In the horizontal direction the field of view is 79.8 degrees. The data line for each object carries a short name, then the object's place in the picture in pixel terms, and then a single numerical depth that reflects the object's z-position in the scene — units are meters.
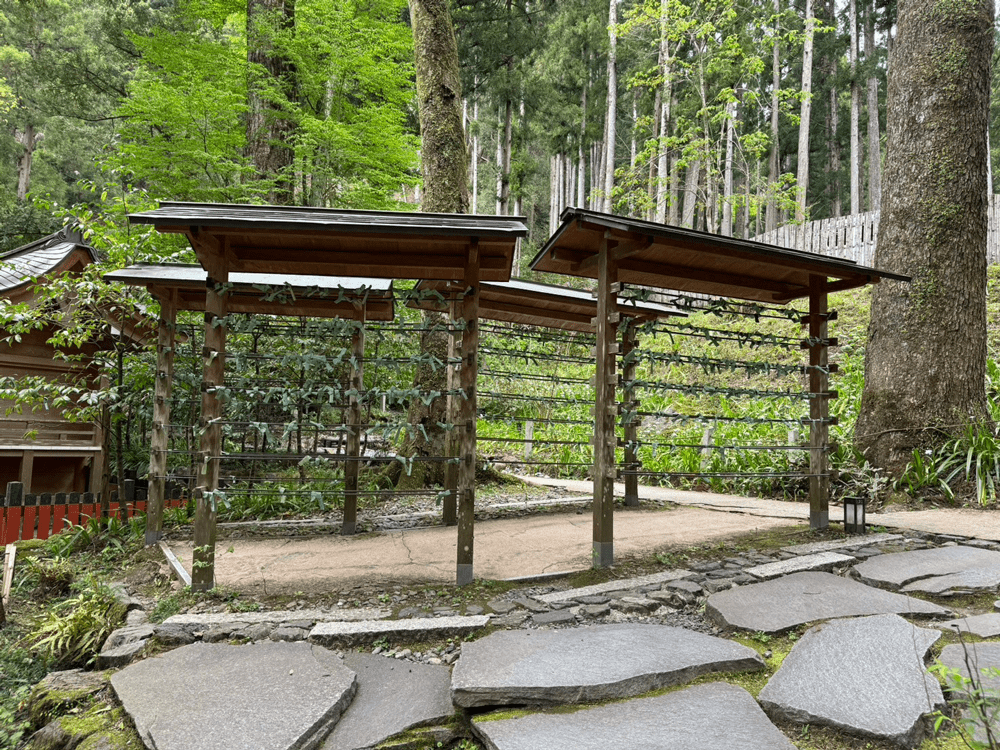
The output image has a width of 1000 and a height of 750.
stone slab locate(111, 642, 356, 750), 2.24
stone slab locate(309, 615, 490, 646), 3.18
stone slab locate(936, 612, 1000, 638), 2.92
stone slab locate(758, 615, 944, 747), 2.15
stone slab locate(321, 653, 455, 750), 2.36
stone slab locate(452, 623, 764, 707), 2.45
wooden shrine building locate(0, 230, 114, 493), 9.46
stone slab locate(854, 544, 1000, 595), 3.61
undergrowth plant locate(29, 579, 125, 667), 3.53
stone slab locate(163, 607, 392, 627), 3.36
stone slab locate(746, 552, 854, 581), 4.05
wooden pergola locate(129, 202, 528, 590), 3.61
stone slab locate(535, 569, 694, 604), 3.65
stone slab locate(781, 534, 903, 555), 4.64
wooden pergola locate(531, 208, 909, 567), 4.15
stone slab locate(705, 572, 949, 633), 3.21
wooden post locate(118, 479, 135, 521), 6.39
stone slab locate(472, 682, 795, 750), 2.11
